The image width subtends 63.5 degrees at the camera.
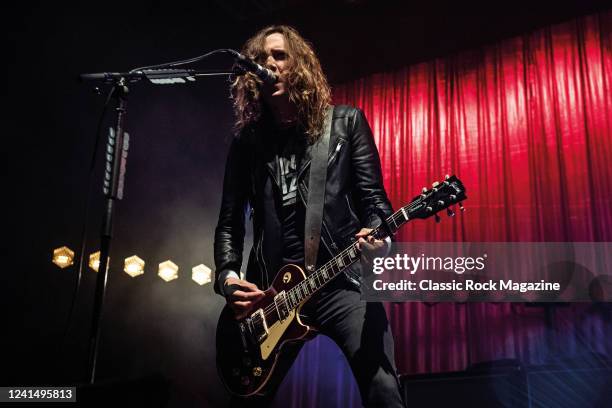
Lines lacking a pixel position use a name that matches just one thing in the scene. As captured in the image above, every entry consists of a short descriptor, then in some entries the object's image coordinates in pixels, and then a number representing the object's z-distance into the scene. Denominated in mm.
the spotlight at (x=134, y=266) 4258
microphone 2123
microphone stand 1954
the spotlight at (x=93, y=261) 3986
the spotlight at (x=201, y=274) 4793
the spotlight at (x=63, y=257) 3700
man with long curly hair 1886
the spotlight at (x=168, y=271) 4527
